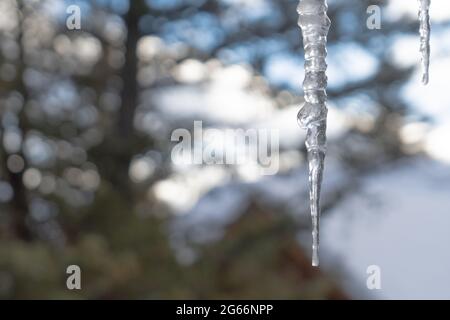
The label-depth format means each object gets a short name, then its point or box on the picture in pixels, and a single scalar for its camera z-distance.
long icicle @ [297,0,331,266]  1.11
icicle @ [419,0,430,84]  1.12
